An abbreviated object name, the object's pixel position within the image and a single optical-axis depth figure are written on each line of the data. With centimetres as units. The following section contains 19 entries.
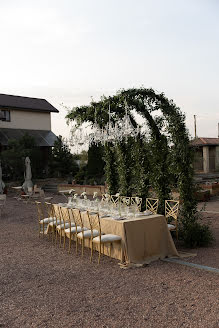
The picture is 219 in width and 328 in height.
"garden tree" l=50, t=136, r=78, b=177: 2434
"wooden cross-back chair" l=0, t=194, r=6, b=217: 1377
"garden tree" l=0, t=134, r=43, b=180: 2152
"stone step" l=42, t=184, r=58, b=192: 2253
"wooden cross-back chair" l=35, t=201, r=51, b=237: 914
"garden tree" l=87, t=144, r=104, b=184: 2181
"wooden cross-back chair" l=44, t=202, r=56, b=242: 883
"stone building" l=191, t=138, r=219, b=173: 3141
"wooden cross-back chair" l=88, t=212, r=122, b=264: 655
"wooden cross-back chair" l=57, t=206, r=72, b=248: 802
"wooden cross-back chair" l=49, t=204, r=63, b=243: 862
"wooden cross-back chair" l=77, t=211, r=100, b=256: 713
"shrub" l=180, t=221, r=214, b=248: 771
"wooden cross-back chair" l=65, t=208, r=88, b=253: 767
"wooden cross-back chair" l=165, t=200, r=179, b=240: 787
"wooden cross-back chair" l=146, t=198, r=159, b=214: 880
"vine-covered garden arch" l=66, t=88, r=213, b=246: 795
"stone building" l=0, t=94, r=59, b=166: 2556
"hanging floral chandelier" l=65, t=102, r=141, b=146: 942
